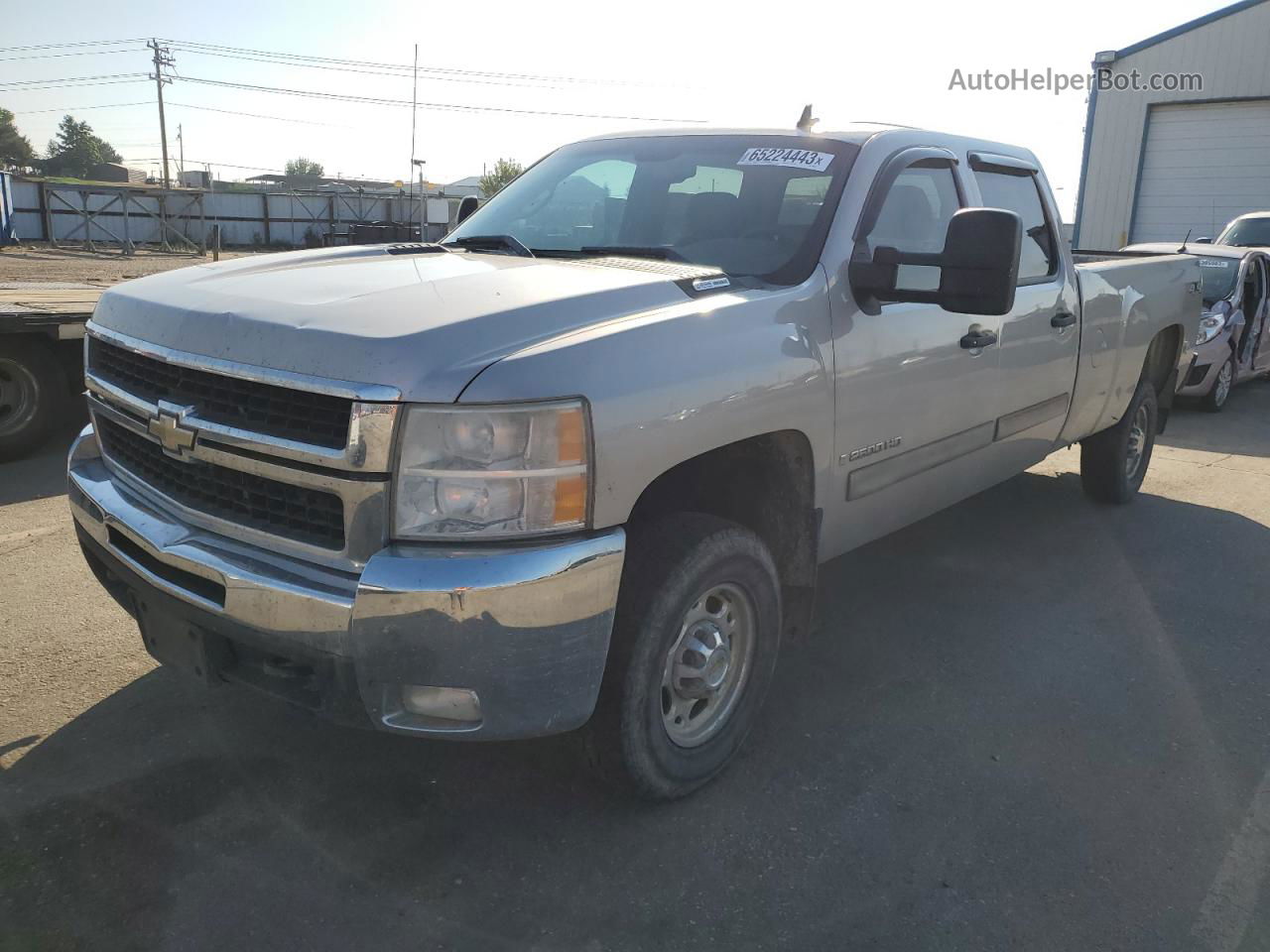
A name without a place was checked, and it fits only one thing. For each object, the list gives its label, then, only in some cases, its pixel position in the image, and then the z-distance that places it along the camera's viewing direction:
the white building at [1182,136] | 18.84
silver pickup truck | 2.25
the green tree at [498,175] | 57.76
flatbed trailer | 6.16
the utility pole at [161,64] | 58.66
